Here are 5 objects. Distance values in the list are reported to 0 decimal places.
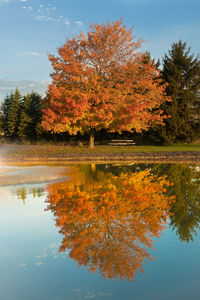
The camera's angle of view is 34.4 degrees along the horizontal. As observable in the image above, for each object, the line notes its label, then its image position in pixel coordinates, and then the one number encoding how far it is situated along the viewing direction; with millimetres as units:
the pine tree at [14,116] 58594
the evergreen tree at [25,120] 54156
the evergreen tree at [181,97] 36312
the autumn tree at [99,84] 28219
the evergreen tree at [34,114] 53312
